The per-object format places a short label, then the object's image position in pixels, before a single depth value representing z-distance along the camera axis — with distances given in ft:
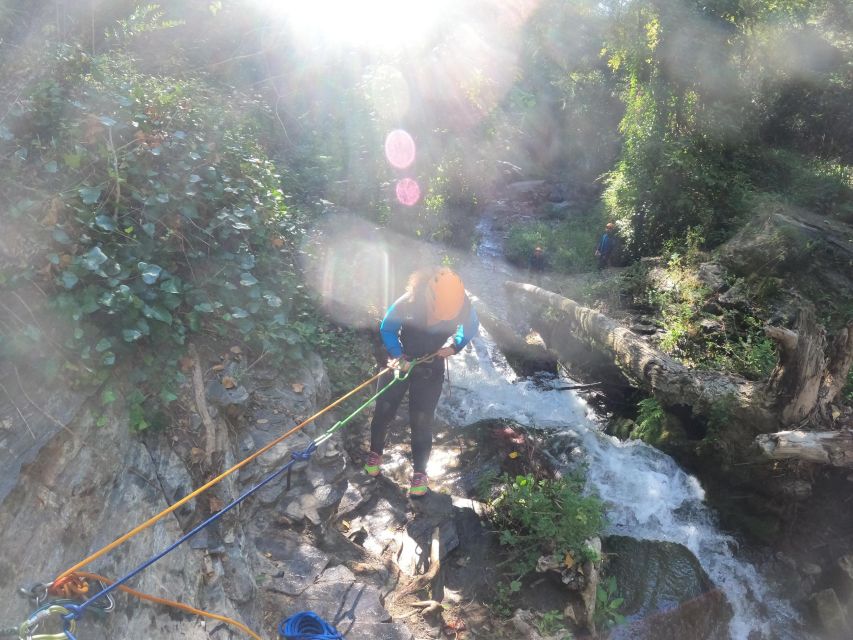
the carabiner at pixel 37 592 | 6.98
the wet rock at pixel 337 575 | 12.48
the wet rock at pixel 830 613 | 14.93
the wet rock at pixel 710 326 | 24.25
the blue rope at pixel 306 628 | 9.26
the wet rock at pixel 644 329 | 26.86
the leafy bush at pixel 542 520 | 14.34
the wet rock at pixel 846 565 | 15.60
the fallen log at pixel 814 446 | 14.66
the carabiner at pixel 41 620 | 6.35
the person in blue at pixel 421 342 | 14.98
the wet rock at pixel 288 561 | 12.09
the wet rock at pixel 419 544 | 14.56
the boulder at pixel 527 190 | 63.31
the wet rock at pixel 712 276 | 27.07
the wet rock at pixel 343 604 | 11.64
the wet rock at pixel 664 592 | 14.57
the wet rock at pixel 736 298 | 24.97
